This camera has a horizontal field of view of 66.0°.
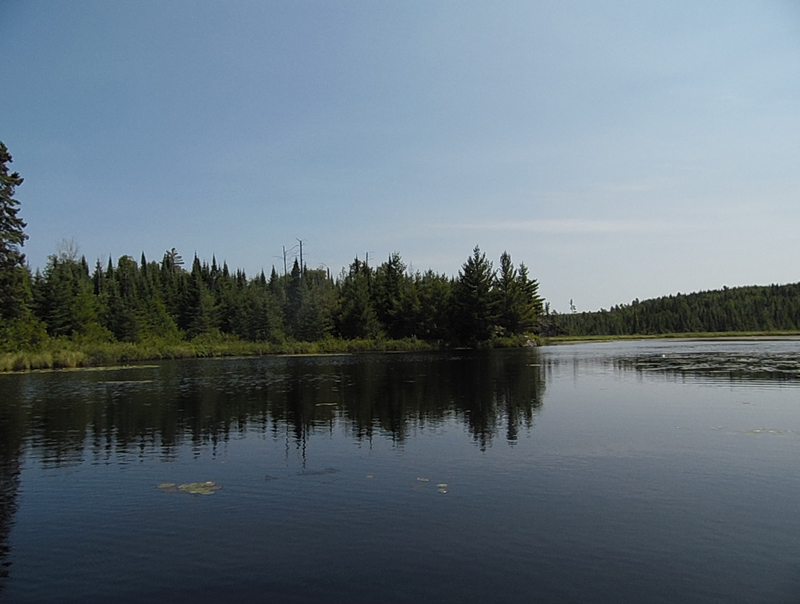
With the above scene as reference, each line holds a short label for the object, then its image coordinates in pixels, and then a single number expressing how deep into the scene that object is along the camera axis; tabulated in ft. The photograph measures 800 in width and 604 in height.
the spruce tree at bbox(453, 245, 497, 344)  365.61
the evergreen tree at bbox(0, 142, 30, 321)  197.88
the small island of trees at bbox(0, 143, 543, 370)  284.61
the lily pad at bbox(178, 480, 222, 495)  51.34
